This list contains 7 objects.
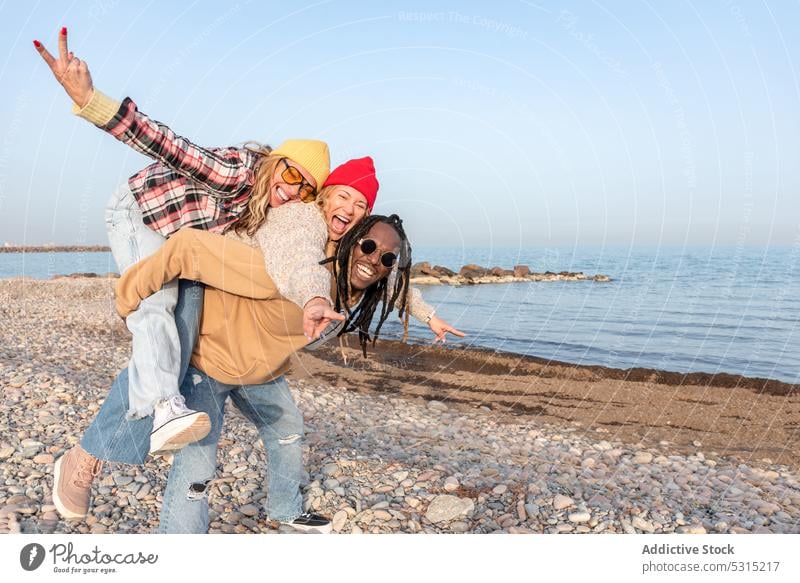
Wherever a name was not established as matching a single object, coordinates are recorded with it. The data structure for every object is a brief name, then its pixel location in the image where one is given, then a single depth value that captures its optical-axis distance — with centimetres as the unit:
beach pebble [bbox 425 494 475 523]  465
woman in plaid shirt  285
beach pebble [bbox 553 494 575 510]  495
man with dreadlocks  291
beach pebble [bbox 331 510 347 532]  450
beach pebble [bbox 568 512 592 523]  472
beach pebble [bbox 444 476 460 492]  514
